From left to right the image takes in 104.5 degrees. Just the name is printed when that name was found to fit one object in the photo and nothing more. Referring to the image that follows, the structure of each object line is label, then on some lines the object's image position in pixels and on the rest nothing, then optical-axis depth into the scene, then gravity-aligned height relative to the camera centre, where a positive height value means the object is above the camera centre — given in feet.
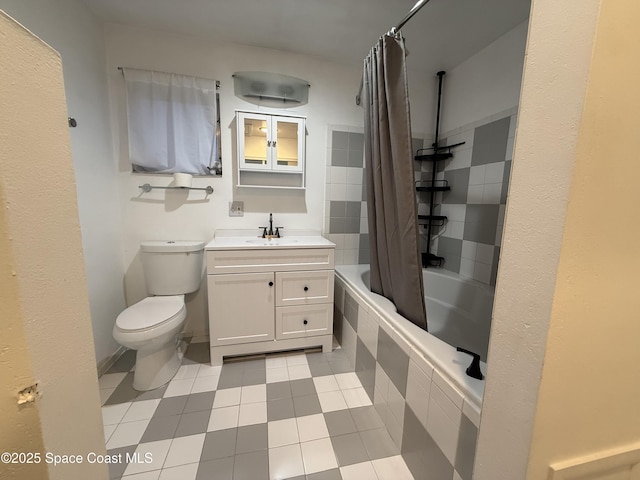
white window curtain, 5.57 +1.85
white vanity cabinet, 5.23 -2.04
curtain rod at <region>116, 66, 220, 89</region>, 5.42 +2.85
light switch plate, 6.35 -0.14
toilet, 4.39 -2.13
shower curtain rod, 3.55 +2.93
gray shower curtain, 3.94 +0.50
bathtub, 2.88 -1.85
